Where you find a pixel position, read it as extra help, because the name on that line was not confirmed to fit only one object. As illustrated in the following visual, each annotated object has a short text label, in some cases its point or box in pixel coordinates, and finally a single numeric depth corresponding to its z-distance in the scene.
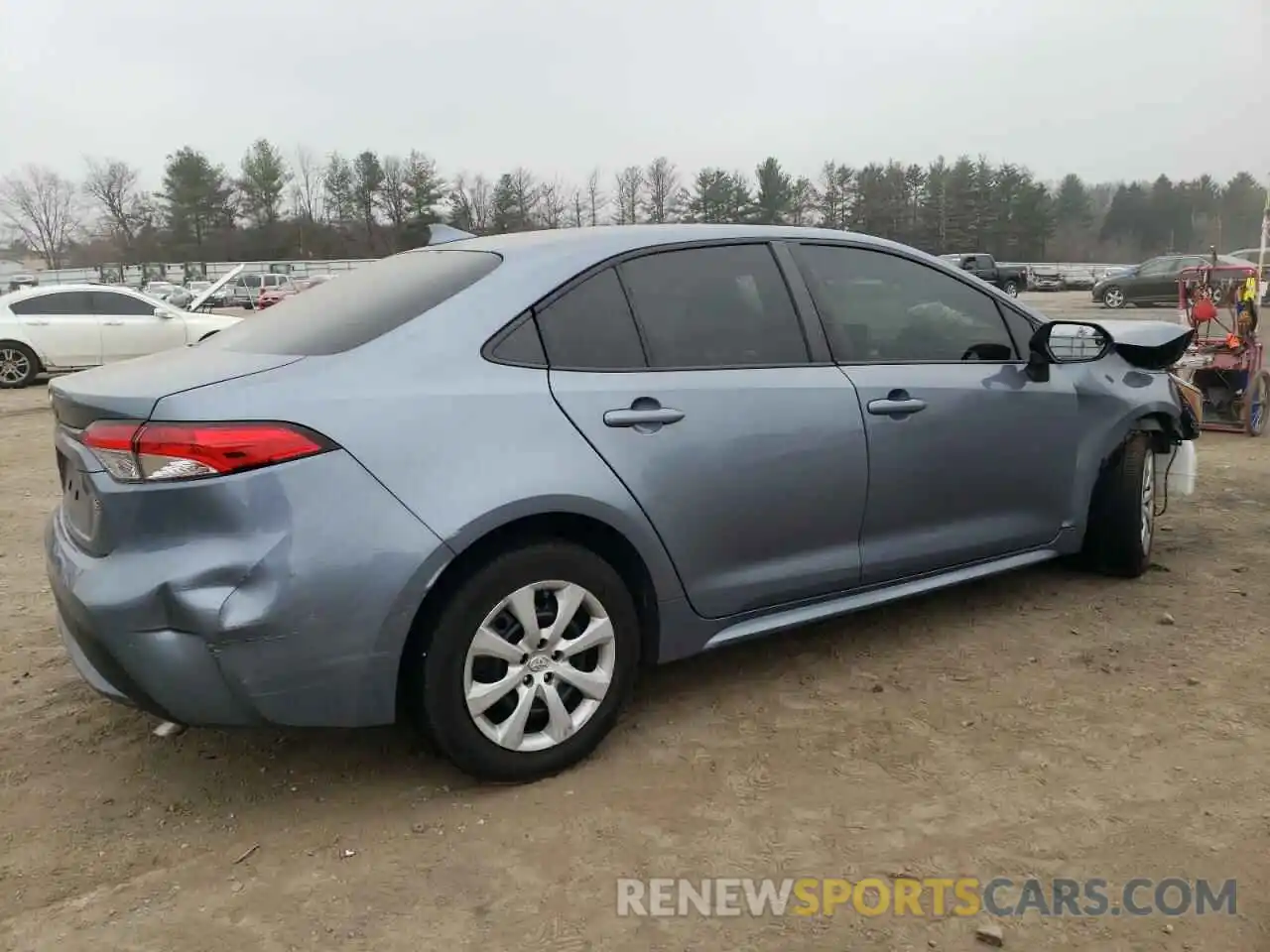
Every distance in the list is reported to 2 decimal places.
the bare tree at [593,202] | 83.56
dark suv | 27.77
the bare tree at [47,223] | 89.75
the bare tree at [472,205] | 69.62
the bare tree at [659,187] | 80.38
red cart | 7.82
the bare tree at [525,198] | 70.62
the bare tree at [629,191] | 82.37
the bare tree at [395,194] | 71.94
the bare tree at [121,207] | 74.56
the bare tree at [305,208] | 76.38
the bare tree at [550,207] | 72.56
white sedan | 13.71
